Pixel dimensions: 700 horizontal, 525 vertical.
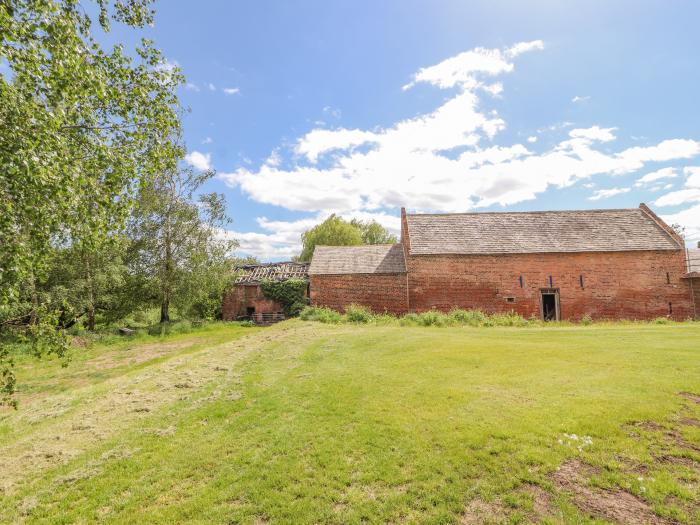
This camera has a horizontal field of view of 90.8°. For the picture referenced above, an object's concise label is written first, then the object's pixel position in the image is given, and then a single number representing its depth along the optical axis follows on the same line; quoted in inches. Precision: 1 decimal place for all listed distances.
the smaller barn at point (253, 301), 1119.8
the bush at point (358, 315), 899.4
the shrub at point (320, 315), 901.2
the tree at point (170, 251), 948.4
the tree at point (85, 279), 748.0
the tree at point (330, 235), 2031.3
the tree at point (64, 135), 182.5
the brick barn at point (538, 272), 965.8
